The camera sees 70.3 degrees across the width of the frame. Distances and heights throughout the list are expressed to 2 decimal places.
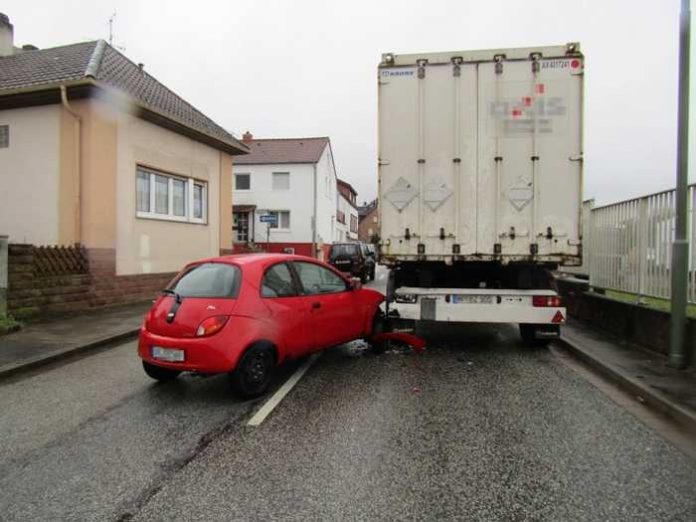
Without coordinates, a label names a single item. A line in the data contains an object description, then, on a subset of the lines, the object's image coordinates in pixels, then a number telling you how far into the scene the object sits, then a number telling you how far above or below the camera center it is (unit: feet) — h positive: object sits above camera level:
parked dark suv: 69.10 -0.86
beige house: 37.78 +7.50
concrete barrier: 21.44 -3.28
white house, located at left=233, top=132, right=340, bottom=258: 118.21 +12.85
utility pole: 19.20 +1.83
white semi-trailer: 22.21 +3.93
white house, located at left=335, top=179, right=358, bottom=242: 159.68 +14.87
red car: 16.26 -2.40
